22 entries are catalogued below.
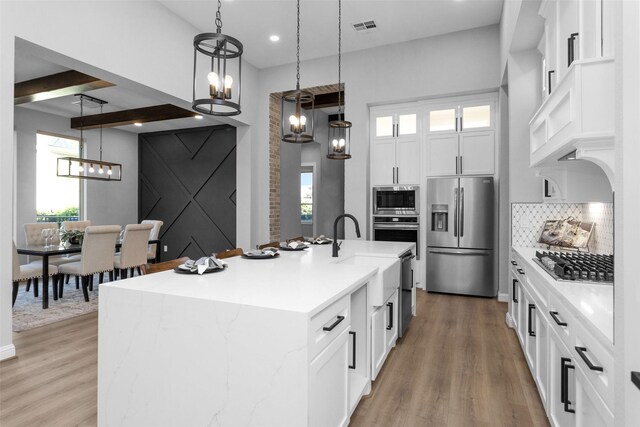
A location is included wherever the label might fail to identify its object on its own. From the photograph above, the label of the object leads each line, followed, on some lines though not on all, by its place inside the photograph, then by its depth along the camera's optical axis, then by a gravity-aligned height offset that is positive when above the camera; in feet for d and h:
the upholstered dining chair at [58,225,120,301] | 14.61 -1.78
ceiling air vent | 15.28 +8.02
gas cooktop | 5.96 -0.93
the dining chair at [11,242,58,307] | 12.62 -2.43
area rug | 12.29 -3.75
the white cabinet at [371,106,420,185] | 17.46 +3.31
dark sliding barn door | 24.90 +1.78
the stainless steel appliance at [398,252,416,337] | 10.49 -2.42
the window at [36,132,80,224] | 21.22 +1.65
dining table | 13.89 -1.63
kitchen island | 4.37 -1.86
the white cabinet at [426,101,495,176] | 16.07 +3.39
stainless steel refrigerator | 15.71 -1.01
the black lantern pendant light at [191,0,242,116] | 6.37 +2.40
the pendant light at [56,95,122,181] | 19.17 +2.69
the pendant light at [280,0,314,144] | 9.25 +2.48
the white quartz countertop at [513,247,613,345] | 3.89 -1.17
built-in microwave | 17.35 +0.63
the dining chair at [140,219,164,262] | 19.40 -1.53
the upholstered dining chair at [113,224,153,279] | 16.29 -1.70
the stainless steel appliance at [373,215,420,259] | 17.31 -0.76
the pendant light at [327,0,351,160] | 12.06 +2.86
